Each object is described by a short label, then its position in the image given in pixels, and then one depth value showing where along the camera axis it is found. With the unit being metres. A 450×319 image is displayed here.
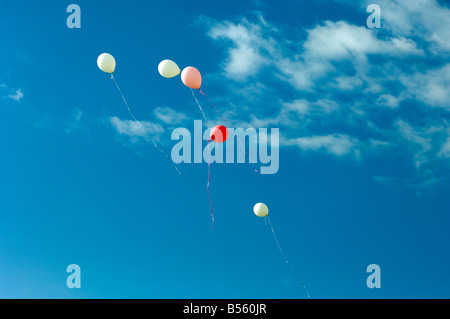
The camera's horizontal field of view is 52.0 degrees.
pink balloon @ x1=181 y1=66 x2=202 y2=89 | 12.38
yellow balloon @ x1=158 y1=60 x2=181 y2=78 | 12.67
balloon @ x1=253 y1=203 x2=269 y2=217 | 13.67
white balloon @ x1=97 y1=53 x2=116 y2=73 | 12.74
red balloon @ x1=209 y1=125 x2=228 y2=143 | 12.28
